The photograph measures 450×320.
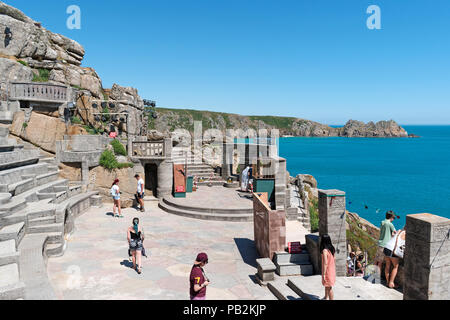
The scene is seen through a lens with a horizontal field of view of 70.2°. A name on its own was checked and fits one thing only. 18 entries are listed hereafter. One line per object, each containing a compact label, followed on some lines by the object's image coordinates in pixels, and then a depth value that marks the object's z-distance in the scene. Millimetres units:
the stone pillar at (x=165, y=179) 18047
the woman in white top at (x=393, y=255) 7375
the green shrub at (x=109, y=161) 18188
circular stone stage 14663
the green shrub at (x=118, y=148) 18781
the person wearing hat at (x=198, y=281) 5418
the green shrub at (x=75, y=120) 22328
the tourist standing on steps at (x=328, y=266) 6406
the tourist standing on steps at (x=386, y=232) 7711
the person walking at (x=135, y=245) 8359
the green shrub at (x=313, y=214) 19256
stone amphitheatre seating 6266
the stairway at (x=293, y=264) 8594
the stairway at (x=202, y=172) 21156
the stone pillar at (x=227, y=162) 21905
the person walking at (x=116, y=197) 14086
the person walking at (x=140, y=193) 15123
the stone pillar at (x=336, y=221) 8062
